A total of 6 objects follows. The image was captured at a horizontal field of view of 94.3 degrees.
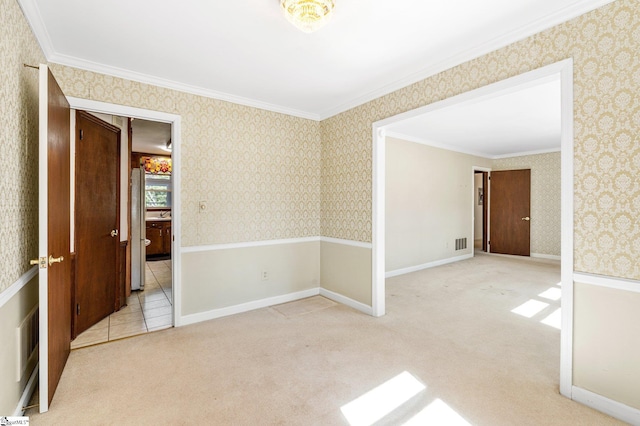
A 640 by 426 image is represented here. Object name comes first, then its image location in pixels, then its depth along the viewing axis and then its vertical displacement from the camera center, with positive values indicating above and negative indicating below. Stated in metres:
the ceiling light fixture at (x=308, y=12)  1.83 +1.26
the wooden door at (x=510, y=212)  7.36 +0.03
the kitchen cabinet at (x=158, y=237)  7.15 -0.60
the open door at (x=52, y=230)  1.82 -0.13
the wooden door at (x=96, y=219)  3.06 -0.08
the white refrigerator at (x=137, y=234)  4.60 -0.34
